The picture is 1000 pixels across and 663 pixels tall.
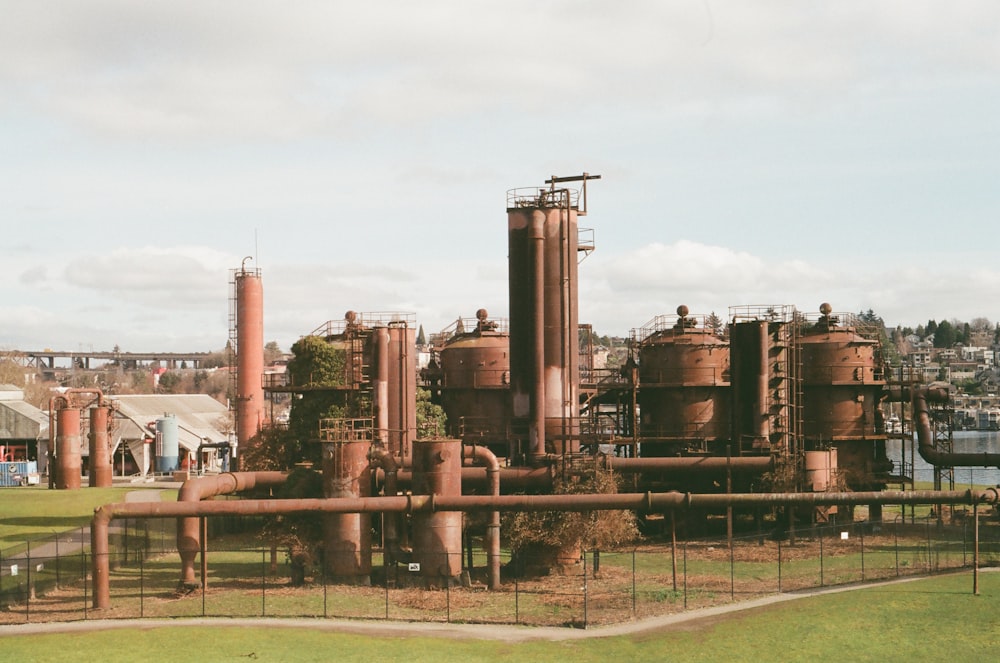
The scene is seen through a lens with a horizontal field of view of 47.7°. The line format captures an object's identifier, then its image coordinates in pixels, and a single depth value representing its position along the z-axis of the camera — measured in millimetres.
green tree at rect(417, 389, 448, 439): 66438
